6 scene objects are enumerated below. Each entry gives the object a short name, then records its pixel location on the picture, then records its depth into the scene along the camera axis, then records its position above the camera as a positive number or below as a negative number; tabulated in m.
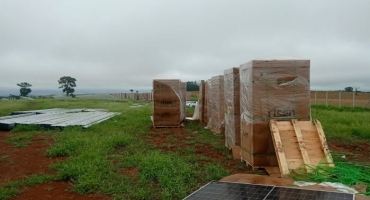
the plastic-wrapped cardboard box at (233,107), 5.32 -0.20
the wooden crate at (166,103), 9.64 -0.21
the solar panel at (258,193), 2.10 -0.75
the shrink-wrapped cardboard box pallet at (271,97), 4.22 +0.00
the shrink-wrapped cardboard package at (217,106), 7.54 -0.24
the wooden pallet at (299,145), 3.64 -0.67
